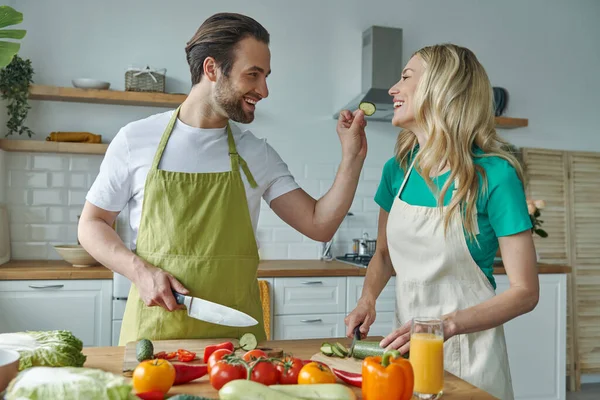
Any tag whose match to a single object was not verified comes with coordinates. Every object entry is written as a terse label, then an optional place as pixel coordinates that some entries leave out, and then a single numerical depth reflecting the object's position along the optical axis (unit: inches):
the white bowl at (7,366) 48.8
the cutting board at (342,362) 62.7
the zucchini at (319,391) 47.4
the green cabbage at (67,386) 41.4
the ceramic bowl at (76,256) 143.6
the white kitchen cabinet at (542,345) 161.5
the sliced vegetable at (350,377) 56.8
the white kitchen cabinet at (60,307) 135.4
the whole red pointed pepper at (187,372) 55.7
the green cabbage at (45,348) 56.4
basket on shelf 159.5
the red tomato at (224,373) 53.4
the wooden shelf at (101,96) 153.3
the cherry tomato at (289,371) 54.3
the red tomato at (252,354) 58.8
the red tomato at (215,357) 56.8
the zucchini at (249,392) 45.5
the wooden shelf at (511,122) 184.7
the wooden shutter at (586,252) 194.2
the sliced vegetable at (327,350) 67.5
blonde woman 70.3
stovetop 158.4
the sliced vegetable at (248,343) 66.2
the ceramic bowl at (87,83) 154.6
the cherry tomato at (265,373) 53.7
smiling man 76.6
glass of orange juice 54.7
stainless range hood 173.5
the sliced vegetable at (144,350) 60.4
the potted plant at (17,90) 151.3
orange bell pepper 49.4
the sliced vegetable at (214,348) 63.4
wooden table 55.6
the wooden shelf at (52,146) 153.1
